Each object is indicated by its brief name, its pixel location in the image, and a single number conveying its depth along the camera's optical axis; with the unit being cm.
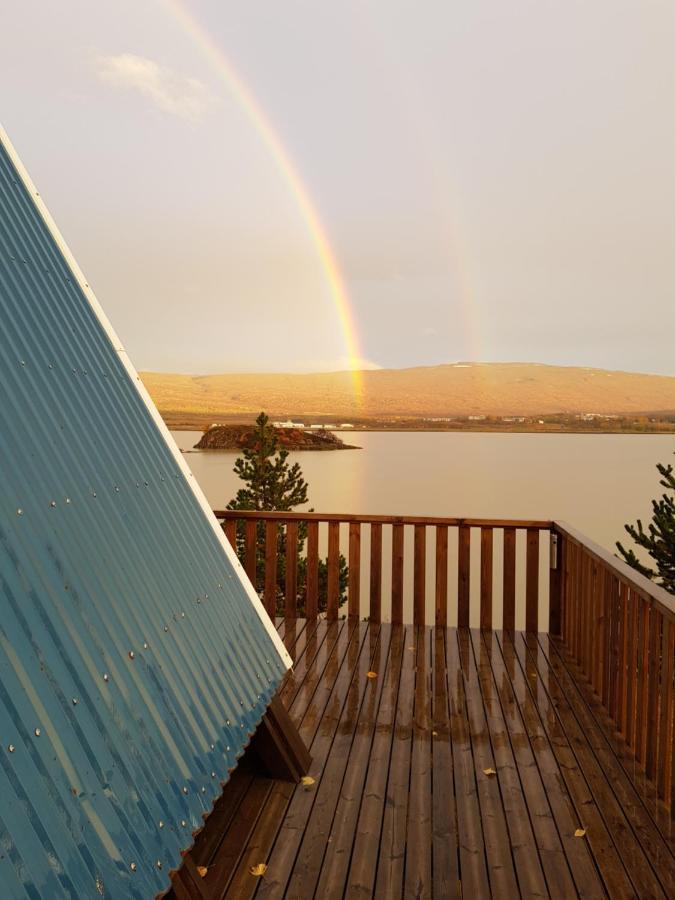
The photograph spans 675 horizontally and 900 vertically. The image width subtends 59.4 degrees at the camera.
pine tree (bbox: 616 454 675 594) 1071
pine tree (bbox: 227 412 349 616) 1811
